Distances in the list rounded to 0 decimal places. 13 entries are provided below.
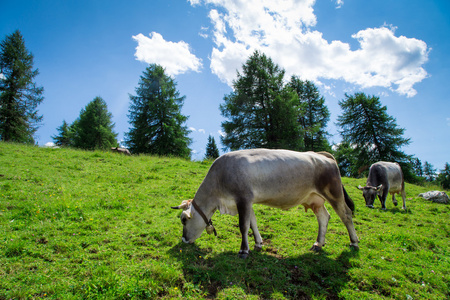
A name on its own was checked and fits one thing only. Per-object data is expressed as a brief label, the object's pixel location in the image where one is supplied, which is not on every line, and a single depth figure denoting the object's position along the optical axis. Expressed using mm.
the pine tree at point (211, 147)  65275
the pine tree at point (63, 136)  50594
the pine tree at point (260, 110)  23984
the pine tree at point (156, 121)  27938
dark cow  11039
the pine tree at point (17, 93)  23375
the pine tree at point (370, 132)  27469
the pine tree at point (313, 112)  30984
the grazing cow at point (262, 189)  4844
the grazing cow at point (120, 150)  19916
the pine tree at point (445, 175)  64594
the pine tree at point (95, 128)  34875
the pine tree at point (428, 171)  87312
